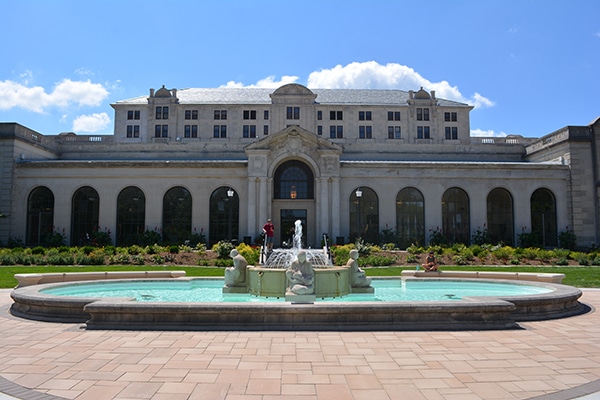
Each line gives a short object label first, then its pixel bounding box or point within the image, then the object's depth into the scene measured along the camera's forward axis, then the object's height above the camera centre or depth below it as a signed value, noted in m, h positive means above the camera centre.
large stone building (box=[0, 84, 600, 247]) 38.81 +2.98
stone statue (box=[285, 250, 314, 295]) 11.95 -1.40
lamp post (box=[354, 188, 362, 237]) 39.09 +1.22
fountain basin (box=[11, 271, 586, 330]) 9.73 -2.04
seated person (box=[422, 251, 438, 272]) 19.68 -1.78
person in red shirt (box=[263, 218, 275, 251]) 28.85 -0.10
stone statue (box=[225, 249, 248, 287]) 14.35 -1.57
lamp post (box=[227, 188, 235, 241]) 39.31 +2.22
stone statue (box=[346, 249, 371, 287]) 14.33 -1.69
